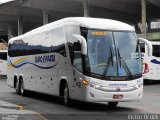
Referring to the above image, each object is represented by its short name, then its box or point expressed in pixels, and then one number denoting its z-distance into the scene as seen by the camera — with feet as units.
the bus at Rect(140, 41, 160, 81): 100.17
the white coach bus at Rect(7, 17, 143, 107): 49.60
